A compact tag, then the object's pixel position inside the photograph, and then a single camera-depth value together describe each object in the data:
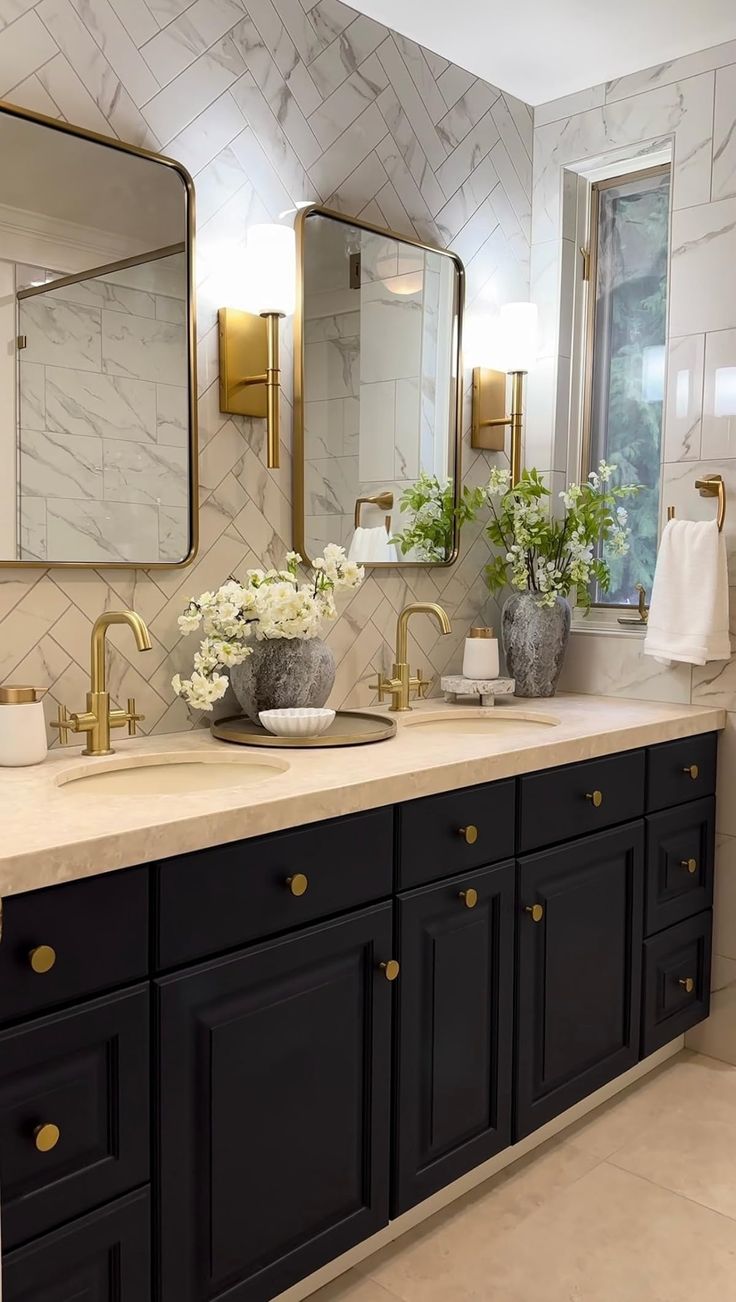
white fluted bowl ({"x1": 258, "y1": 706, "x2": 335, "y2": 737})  2.01
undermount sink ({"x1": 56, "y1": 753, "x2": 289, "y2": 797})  1.80
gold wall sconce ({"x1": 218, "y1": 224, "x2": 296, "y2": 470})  2.14
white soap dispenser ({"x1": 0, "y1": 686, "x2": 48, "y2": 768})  1.74
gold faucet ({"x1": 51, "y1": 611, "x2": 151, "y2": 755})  1.87
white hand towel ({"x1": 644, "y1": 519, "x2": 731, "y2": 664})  2.53
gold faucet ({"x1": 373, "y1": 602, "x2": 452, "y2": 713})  2.45
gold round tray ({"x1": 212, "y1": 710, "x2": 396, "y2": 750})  1.98
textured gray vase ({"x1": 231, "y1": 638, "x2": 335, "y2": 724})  2.11
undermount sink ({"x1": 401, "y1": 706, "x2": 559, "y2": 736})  2.45
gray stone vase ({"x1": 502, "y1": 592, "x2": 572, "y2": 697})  2.68
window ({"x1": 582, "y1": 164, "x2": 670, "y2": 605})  2.81
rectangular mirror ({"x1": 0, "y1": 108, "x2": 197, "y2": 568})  1.83
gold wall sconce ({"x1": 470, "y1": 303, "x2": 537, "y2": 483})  2.77
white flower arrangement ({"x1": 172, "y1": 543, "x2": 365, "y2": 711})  2.02
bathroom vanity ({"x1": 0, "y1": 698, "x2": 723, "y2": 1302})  1.32
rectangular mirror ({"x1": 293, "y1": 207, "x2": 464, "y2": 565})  2.34
